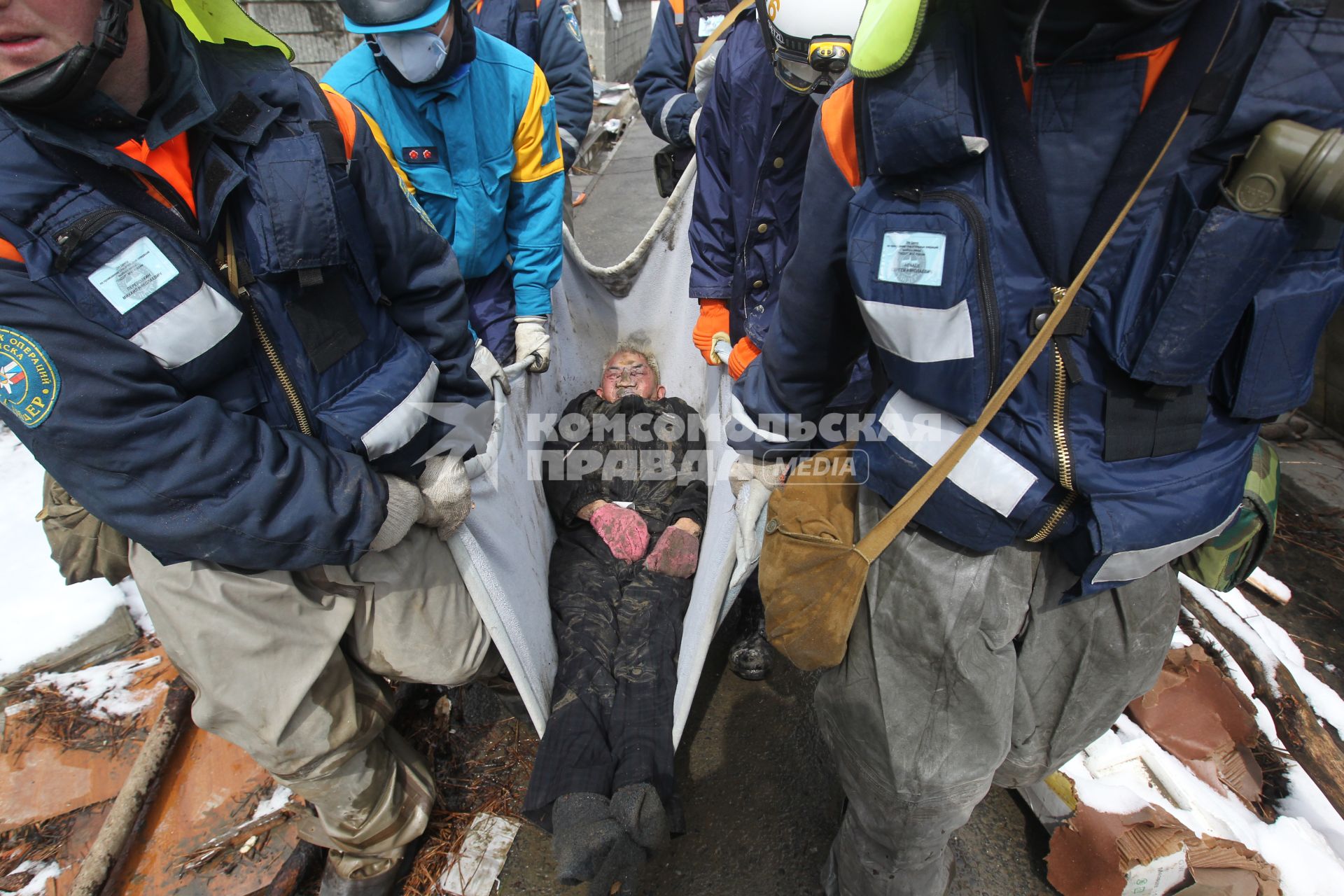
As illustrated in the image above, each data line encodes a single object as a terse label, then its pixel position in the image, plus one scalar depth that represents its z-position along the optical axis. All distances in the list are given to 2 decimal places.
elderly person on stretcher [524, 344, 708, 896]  1.90
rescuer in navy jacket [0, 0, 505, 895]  1.14
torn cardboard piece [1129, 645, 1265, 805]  2.07
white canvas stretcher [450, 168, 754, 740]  2.11
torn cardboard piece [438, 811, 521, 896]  2.08
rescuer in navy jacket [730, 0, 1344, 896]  0.87
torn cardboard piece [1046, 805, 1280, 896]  1.79
